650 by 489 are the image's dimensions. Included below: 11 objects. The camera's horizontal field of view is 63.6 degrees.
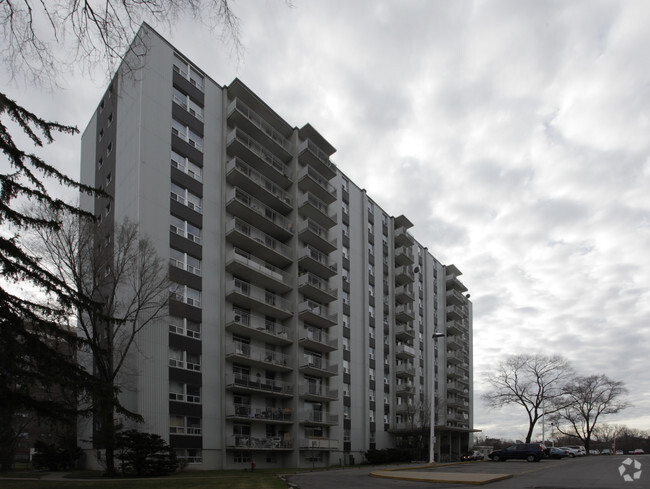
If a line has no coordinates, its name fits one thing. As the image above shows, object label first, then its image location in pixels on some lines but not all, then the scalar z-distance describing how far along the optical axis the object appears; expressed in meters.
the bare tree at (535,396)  81.25
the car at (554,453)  52.62
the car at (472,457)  59.66
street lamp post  37.69
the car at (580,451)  70.56
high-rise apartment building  37.25
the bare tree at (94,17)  7.44
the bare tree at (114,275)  30.24
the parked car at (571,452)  63.62
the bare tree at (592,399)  97.38
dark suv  43.52
